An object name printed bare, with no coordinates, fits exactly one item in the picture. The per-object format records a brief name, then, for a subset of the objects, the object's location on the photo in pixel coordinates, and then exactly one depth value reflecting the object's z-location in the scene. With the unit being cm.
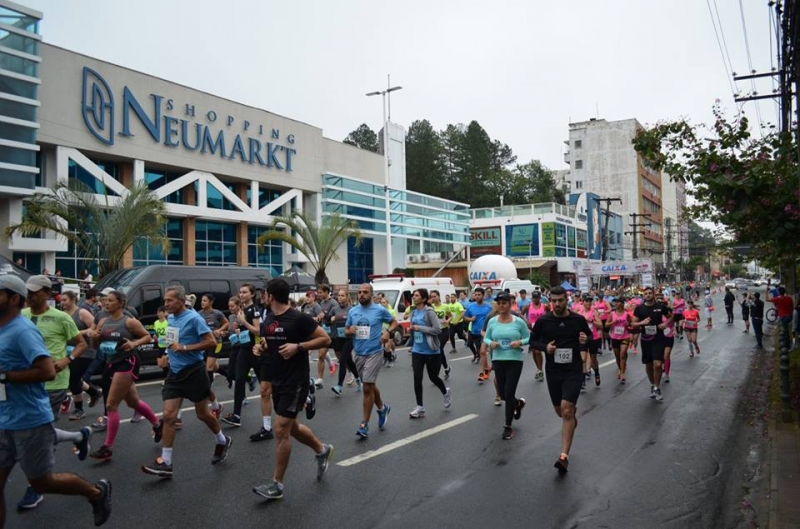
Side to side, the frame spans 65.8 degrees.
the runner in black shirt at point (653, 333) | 1062
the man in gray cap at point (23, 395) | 407
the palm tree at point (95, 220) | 2006
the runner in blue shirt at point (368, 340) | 763
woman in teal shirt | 780
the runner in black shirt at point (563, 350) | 654
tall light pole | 3989
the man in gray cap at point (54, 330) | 555
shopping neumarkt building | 2233
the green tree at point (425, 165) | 7538
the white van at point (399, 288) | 2008
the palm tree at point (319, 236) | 2977
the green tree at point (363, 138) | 7606
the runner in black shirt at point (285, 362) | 534
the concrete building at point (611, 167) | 8156
